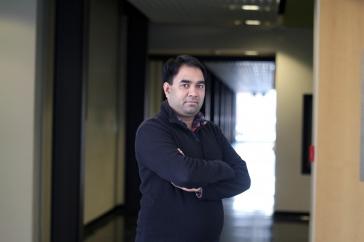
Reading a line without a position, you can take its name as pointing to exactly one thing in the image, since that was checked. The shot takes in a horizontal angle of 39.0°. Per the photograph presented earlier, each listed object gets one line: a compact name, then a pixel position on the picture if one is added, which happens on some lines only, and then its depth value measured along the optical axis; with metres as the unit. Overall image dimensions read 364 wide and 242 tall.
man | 1.99
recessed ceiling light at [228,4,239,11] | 6.32
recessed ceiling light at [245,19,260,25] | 7.32
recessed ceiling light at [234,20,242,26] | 7.34
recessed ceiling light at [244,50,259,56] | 7.83
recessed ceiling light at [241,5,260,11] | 6.35
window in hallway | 8.98
